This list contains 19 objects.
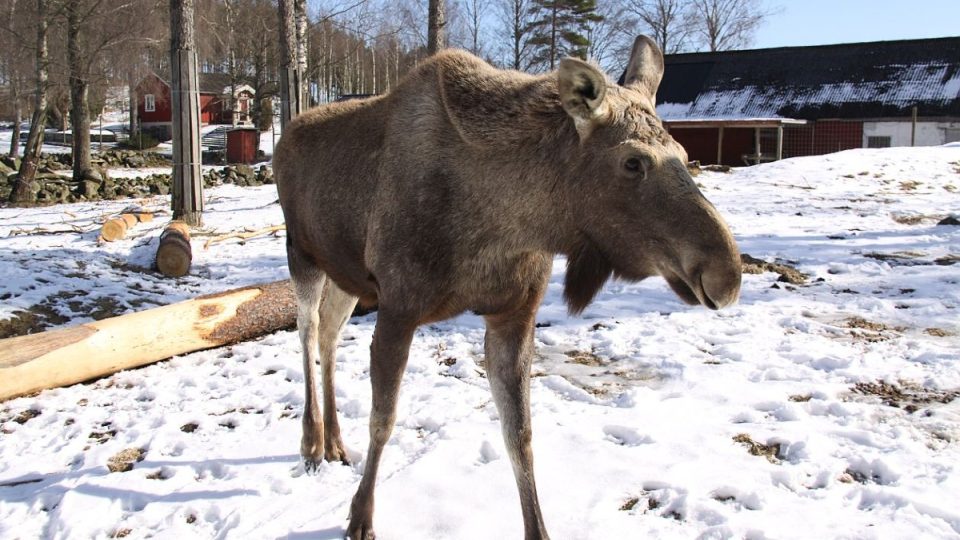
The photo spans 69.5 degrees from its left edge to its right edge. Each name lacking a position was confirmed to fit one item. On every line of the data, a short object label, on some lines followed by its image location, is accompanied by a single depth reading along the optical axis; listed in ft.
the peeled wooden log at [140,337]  15.80
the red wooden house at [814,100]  94.07
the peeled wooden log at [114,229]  32.05
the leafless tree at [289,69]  45.11
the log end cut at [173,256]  26.27
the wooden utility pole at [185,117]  34.27
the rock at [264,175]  75.92
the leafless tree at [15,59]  77.77
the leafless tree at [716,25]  181.56
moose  8.27
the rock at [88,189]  60.59
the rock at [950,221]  36.42
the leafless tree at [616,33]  147.54
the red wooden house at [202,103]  161.99
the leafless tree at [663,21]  176.77
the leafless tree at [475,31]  141.18
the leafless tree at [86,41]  67.87
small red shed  117.29
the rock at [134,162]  100.17
